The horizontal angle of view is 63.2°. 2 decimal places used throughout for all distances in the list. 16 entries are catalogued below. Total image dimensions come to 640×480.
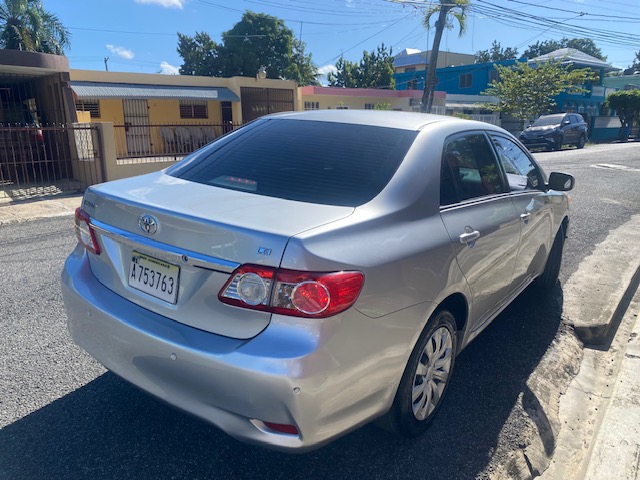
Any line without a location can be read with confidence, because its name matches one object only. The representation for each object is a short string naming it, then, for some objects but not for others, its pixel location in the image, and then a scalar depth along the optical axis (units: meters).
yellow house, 20.17
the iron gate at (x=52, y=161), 10.55
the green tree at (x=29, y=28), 24.28
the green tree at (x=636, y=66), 81.83
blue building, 38.47
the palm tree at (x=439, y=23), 23.48
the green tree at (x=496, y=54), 89.38
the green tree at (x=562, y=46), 93.25
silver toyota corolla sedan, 1.99
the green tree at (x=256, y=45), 42.12
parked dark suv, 24.20
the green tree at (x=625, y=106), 37.72
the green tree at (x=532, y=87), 31.17
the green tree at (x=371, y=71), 48.31
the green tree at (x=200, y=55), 43.97
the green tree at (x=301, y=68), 43.71
